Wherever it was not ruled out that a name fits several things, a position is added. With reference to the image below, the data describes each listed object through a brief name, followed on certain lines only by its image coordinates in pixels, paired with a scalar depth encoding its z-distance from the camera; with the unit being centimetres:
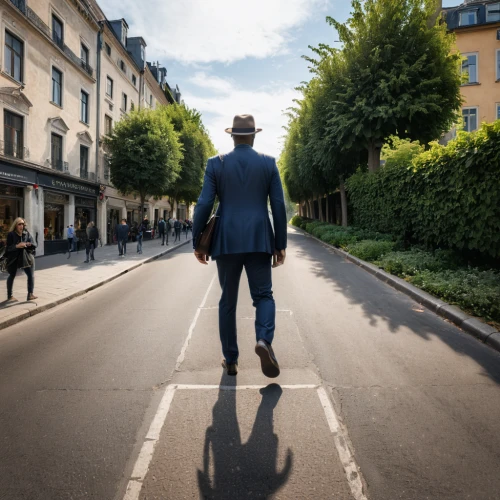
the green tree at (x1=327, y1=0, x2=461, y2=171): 1548
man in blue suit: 302
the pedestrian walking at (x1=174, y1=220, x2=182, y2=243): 2734
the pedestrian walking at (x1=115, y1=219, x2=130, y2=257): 1619
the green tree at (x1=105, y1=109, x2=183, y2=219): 2381
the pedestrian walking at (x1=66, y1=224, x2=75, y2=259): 1772
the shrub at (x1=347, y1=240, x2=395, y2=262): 1183
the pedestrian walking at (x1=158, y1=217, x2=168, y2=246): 2319
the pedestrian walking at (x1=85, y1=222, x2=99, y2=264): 1410
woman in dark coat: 675
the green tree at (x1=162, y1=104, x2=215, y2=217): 3272
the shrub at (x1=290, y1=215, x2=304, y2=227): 4862
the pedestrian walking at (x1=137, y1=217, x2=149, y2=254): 1737
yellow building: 2641
